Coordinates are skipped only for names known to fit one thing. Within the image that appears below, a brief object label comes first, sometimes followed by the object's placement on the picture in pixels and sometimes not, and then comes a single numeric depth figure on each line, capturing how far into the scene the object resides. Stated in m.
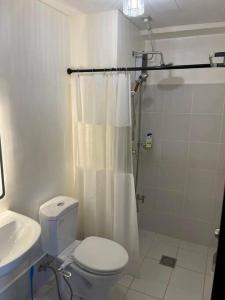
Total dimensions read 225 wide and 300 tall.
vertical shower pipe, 2.63
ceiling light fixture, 1.56
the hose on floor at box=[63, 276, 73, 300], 1.85
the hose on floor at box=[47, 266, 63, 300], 1.92
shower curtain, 1.96
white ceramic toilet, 1.64
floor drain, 2.31
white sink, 1.33
